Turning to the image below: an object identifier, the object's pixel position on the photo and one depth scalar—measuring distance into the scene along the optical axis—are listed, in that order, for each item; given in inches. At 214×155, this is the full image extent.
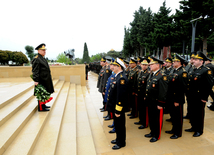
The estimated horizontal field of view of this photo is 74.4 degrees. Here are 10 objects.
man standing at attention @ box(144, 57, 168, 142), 134.9
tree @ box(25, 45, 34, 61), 2045.3
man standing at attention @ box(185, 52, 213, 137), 150.5
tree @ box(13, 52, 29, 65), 1462.8
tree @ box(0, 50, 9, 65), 1374.3
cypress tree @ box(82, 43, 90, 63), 3104.1
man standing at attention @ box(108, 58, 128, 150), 118.8
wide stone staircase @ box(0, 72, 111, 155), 107.3
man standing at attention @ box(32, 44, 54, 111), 155.0
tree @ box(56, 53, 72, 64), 1361.7
